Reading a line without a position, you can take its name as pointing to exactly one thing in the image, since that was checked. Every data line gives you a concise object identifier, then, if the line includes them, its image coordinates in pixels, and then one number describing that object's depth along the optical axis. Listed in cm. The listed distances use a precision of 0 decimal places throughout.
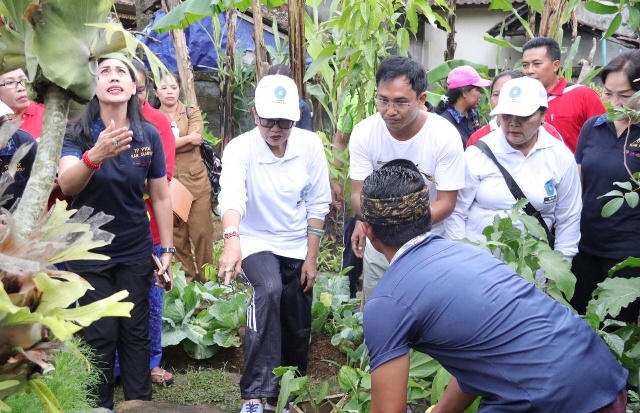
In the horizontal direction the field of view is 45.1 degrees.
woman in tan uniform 639
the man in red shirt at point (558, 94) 490
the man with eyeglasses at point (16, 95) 427
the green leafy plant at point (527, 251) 344
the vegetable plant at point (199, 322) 497
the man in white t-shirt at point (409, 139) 389
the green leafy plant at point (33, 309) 130
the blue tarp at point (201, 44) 1050
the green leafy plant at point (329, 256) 730
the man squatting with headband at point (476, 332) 239
